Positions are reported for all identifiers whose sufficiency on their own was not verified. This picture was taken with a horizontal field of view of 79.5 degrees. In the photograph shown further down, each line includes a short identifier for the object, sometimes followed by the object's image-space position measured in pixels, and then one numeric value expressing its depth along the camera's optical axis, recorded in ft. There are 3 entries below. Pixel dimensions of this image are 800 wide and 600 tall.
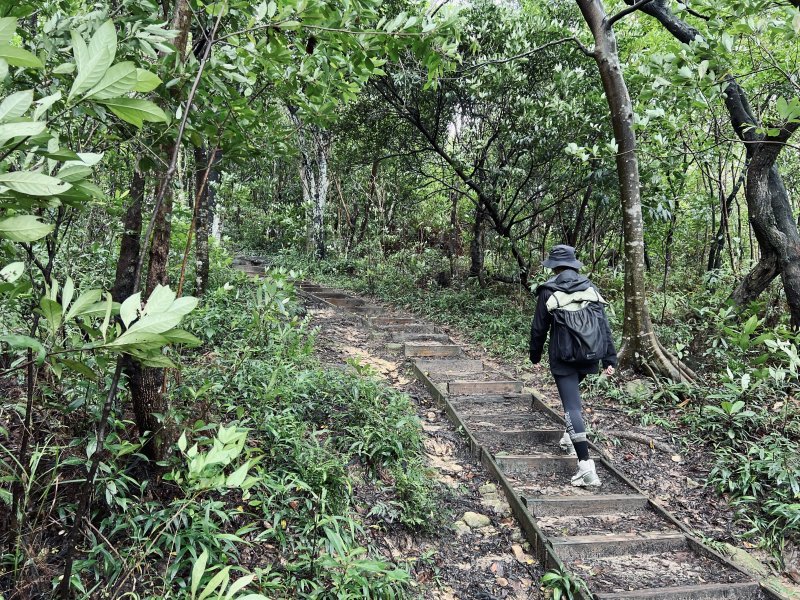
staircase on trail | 11.11
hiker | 14.67
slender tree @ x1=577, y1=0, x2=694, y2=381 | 21.40
